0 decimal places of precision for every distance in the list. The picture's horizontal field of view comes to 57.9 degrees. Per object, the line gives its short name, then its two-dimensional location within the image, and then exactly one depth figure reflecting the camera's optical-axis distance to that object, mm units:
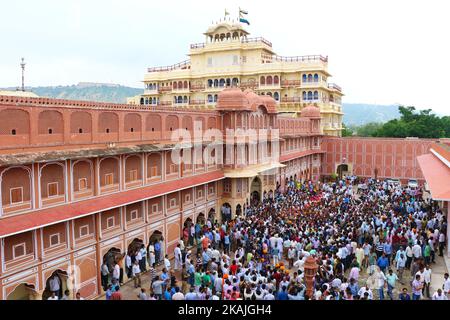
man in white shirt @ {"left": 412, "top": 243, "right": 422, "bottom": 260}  14328
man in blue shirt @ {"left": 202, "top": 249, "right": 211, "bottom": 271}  14412
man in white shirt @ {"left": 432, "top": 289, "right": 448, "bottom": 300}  9914
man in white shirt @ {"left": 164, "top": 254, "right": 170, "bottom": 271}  13836
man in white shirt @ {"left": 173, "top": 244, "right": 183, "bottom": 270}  15219
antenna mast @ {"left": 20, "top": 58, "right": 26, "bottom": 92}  19444
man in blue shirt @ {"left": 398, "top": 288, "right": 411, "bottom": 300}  10227
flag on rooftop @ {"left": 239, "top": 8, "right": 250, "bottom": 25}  44125
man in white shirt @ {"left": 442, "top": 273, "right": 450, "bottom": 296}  10861
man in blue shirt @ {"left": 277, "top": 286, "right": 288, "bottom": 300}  10197
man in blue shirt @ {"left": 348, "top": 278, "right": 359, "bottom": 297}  10977
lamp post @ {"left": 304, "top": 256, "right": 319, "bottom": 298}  11987
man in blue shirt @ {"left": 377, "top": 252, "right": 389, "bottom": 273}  13305
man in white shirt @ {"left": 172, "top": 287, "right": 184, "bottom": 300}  10142
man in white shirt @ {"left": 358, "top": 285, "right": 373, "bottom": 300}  10336
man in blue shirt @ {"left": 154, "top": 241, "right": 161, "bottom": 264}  16703
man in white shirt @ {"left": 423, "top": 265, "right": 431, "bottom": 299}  12070
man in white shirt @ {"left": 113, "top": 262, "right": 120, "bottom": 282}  13477
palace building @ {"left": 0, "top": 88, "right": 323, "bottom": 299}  11352
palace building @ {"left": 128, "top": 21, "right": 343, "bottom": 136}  42688
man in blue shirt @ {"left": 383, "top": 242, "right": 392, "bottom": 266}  14570
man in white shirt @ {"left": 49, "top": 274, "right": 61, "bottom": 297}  12625
